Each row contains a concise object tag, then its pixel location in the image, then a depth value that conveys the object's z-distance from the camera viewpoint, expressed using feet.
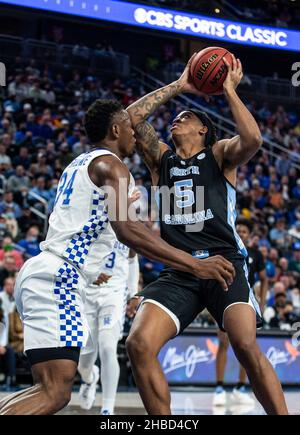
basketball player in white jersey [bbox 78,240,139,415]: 21.54
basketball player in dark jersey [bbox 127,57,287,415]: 14.52
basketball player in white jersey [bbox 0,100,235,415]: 12.20
